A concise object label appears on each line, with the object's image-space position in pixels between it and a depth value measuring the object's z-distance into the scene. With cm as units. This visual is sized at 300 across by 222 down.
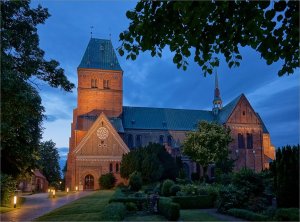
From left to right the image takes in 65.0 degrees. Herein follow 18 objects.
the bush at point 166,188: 2146
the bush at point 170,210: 1201
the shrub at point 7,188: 1612
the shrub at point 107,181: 3612
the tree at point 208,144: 3274
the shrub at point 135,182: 2747
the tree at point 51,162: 5395
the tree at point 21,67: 924
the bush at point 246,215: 1128
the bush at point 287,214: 1026
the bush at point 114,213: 1118
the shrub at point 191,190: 1879
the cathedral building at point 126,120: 4213
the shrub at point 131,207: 1467
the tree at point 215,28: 507
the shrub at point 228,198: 1447
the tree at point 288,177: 1212
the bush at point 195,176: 3828
